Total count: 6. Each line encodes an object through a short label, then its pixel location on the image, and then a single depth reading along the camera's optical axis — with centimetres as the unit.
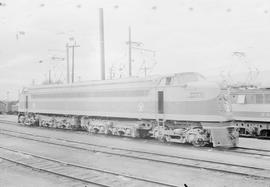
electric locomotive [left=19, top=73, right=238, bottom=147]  1560
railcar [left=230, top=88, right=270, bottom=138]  2088
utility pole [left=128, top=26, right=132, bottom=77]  3529
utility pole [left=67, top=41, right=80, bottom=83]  4343
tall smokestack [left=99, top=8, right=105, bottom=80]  2866
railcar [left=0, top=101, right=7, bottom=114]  5319
